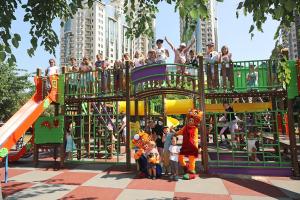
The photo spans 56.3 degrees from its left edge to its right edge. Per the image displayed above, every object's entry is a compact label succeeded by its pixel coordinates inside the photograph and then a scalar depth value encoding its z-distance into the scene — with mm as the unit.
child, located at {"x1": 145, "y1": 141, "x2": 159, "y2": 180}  7934
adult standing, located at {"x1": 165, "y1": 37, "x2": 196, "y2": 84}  9930
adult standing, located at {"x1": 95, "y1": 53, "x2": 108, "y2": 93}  9820
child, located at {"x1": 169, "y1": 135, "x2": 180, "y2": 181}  7878
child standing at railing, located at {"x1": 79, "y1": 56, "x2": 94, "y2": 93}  10023
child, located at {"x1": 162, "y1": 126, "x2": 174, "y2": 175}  8336
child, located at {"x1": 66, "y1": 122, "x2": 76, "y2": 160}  10219
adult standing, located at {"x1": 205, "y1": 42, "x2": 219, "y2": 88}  8852
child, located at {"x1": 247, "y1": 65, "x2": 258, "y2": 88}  8672
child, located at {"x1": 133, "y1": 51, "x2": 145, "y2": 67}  11133
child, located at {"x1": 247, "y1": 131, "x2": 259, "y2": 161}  9312
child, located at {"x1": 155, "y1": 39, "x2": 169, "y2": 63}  10102
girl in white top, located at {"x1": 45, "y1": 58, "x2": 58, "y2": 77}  11398
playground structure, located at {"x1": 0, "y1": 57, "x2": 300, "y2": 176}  8330
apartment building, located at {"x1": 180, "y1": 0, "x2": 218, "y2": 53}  117438
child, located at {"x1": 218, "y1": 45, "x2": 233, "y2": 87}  9438
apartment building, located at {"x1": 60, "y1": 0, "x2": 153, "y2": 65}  110125
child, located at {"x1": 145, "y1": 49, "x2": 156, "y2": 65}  9961
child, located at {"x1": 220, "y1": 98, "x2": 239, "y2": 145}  11282
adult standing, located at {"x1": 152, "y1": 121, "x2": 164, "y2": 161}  9117
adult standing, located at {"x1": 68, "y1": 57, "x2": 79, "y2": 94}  10328
